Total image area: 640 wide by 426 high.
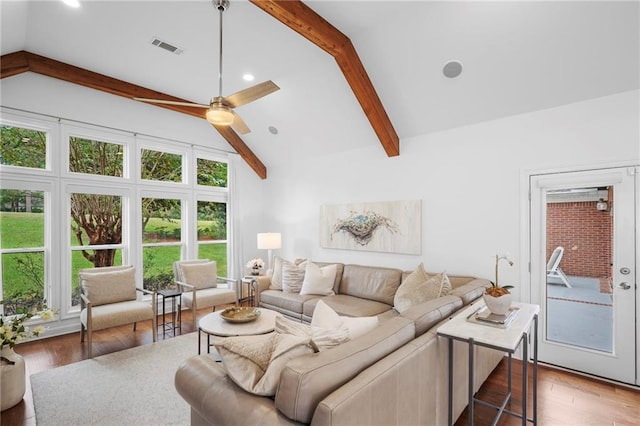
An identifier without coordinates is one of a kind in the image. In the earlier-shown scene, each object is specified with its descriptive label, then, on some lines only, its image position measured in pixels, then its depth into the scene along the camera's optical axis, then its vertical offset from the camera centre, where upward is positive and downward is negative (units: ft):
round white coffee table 8.97 -3.50
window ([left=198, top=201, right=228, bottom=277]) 18.43 -1.32
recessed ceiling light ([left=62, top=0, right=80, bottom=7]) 9.47 +6.36
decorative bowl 9.68 -3.33
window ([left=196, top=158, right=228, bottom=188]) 18.49 +2.32
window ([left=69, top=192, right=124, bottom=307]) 14.20 -1.02
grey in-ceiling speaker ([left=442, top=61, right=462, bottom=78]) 10.48 +4.84
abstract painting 13.82 -0.76
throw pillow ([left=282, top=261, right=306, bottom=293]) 15.02 -3.25
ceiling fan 9.41 +3.54
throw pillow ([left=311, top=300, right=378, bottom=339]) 5.90 -2.17
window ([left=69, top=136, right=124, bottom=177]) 14.21 +2.55
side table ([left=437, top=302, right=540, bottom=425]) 5.91 -2.47
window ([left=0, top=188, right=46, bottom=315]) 12.51 -1.53
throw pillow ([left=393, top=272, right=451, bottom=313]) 10.10 -2.71
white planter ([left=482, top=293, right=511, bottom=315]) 7.12 -2.12
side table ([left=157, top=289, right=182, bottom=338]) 13.26 -4.16
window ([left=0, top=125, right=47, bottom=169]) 12.45 +2.61
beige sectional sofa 4.06 -2.62
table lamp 18.13 -1.75
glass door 9.36 -1.88
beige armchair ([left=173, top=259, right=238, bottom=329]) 13.92 -3.59
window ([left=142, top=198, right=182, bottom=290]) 16.30 -1.53
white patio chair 10.49 -1.90
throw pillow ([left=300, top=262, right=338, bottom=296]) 14.33 -3.21
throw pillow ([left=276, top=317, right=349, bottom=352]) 5.16 -2.10
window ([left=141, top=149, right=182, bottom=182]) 16.38 +2.43
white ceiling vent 11.37 +6.18
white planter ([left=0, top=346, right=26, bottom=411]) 7.97 -4.37
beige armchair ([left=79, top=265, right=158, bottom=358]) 11.05 -3.55
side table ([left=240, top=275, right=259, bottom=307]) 16.13 -4.03
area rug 7.67 -5.08
